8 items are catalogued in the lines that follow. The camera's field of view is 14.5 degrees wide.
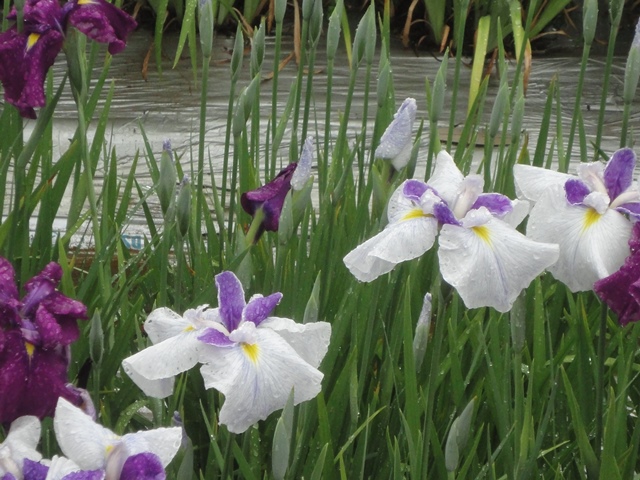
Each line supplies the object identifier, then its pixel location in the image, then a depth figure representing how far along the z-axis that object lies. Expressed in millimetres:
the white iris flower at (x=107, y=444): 1592
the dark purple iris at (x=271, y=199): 1920
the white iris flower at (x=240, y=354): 1648
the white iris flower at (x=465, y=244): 1678
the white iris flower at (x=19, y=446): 1584
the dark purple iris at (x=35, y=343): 1692
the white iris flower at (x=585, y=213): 1724
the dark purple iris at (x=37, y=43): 1940
